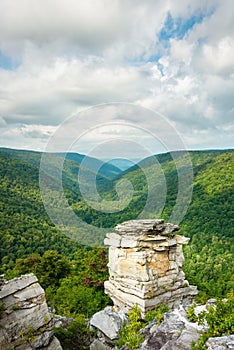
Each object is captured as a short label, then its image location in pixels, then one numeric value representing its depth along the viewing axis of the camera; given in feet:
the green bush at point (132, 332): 34.66
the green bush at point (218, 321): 27.61
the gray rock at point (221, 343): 25.39
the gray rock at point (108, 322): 40.89
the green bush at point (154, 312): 45.88
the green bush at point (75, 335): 40.63
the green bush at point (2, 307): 32.83
